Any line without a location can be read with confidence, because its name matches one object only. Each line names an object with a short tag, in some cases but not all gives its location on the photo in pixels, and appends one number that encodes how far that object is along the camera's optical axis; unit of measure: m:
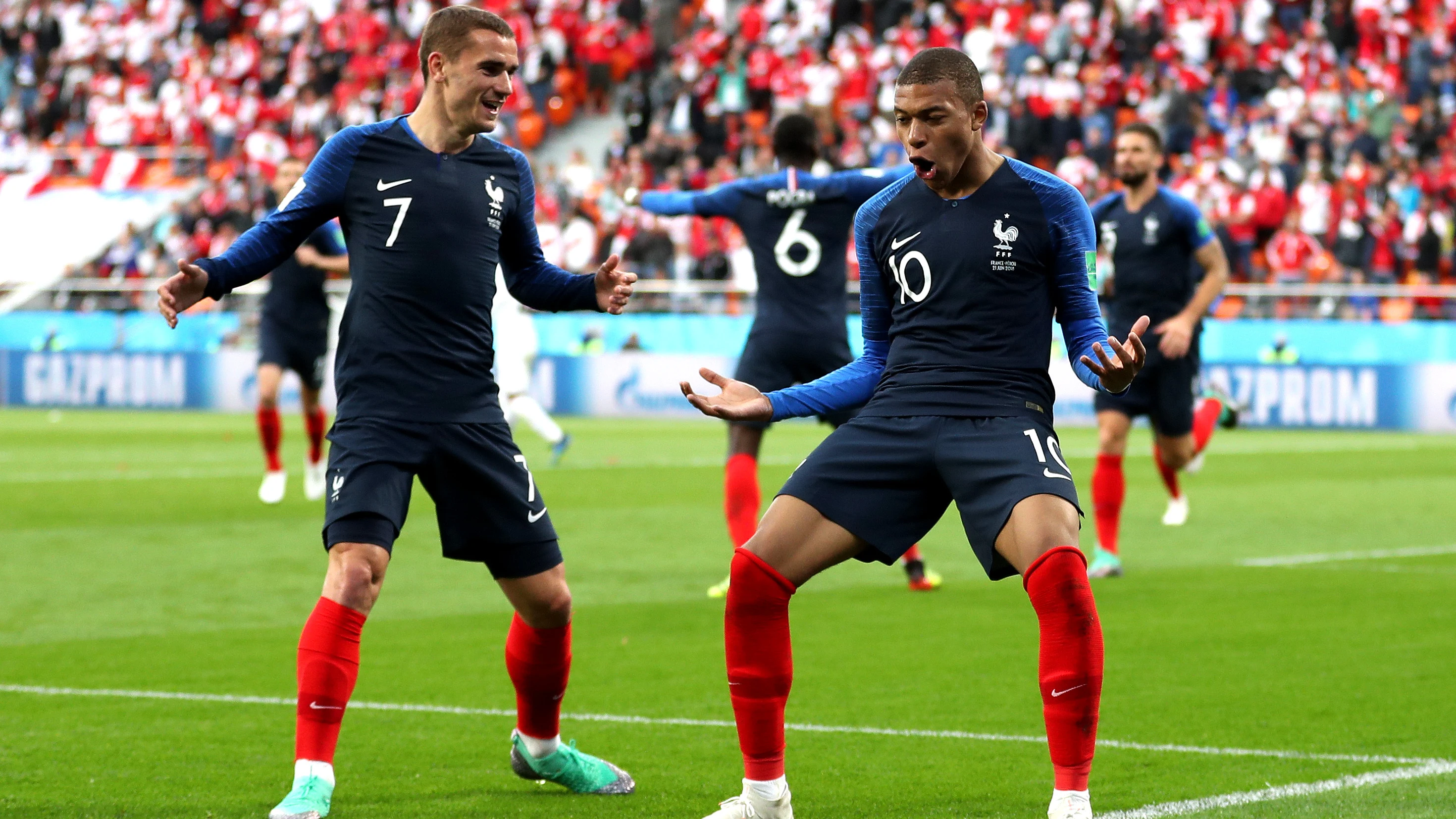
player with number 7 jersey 10.61
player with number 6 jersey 19.69
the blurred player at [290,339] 29.62
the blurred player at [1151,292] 21.77
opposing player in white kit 35.66
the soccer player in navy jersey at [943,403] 9.80
